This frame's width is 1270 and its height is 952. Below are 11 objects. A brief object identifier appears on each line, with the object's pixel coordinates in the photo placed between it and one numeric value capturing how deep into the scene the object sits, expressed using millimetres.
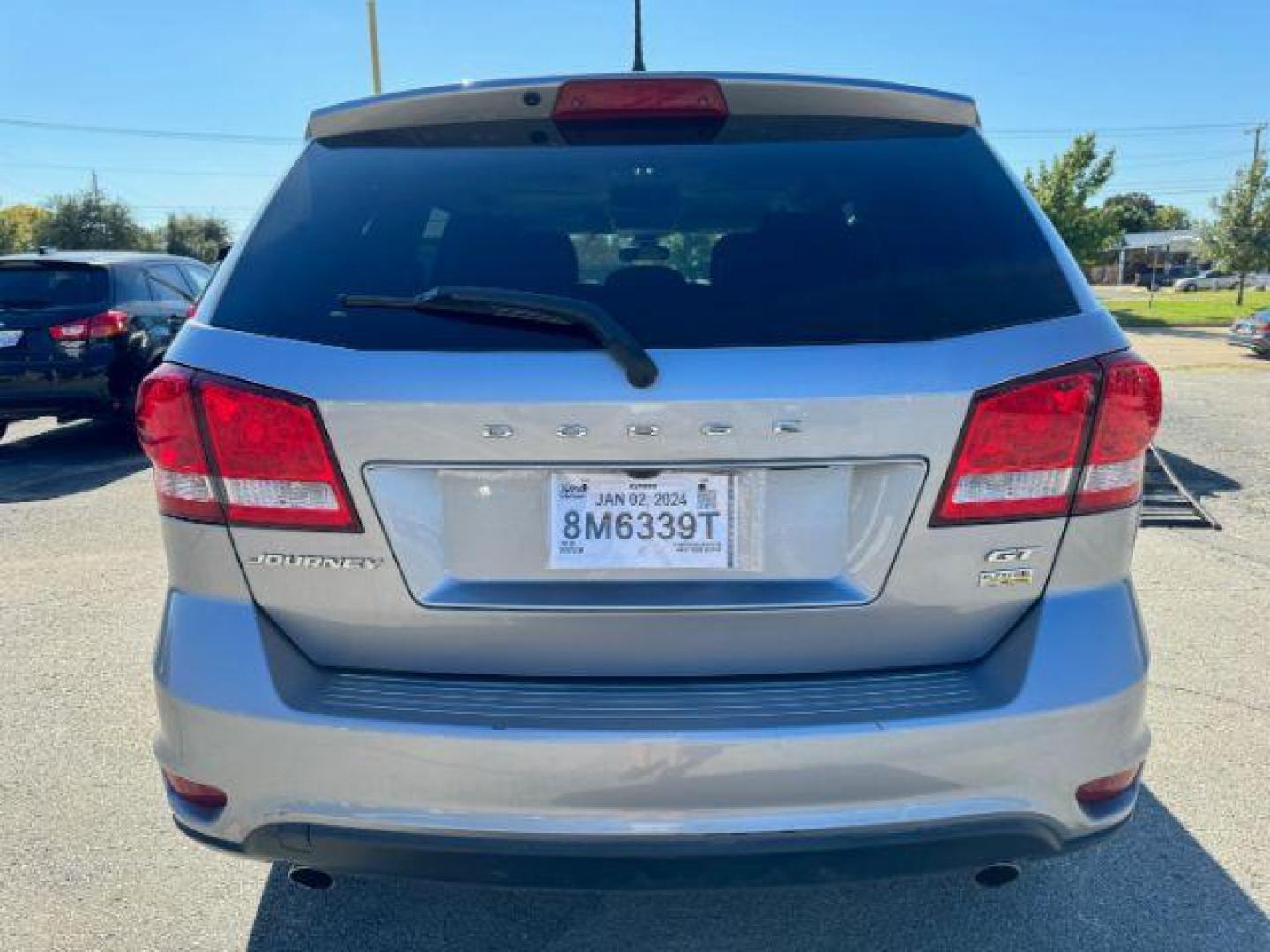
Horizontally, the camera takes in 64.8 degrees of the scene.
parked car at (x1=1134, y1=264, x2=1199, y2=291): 84000
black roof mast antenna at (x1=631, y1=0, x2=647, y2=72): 9945
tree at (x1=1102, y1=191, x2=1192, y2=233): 119006
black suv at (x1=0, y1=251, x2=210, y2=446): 8016
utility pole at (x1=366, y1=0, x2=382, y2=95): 20734
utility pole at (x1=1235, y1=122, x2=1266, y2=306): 38656
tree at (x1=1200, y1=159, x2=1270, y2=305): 38375
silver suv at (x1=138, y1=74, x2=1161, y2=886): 1638
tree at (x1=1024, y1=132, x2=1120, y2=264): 32406
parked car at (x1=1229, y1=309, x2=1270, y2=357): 17266
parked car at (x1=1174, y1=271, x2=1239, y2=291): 72438
